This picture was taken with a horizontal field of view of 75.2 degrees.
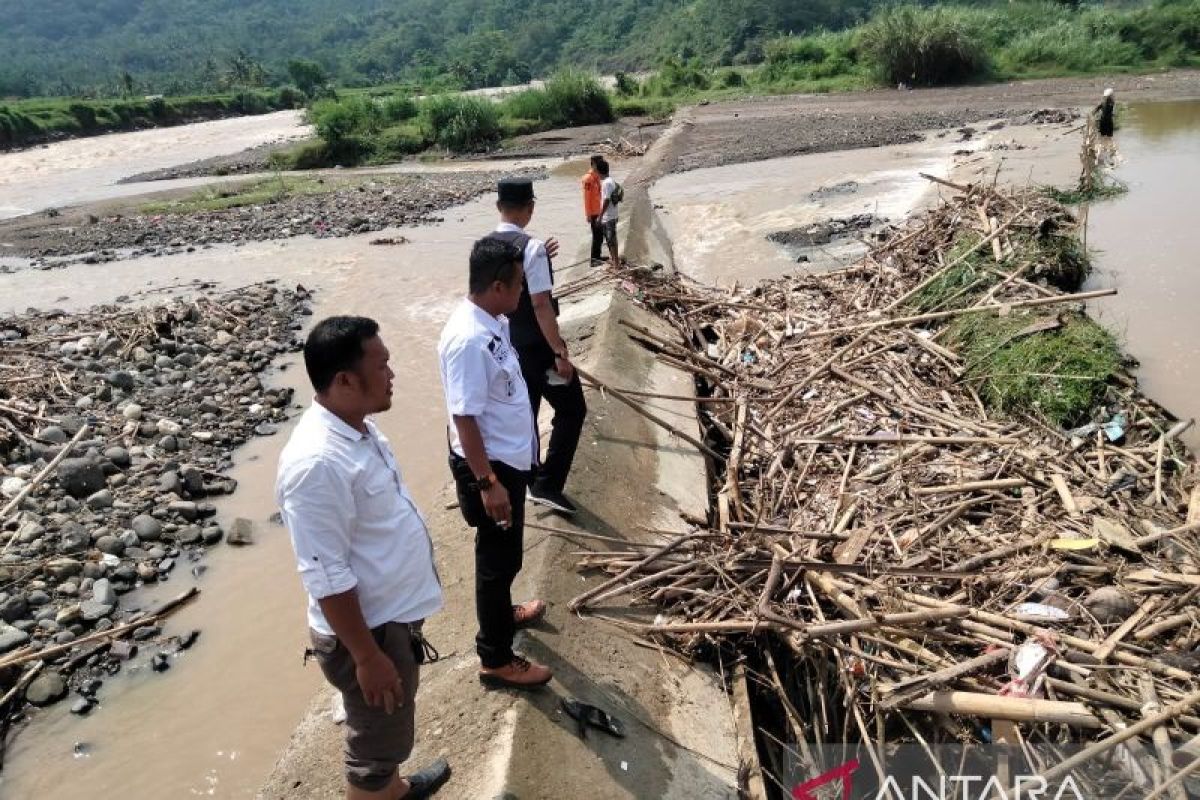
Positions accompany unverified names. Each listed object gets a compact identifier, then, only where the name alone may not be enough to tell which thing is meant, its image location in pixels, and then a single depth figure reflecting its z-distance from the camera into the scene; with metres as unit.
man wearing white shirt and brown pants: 2.09
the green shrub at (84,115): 49.97
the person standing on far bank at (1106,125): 17.83
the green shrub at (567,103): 34.41
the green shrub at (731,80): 42.09
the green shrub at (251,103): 65.00
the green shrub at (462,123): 32.28
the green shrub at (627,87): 41.91
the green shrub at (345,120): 32.41
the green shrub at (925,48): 33.72
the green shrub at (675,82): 42.09
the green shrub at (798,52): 42.75
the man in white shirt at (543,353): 4.37
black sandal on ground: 3.17
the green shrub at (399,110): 36.81
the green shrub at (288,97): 67.62
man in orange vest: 9.77
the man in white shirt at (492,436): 2.91
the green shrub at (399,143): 32.78
